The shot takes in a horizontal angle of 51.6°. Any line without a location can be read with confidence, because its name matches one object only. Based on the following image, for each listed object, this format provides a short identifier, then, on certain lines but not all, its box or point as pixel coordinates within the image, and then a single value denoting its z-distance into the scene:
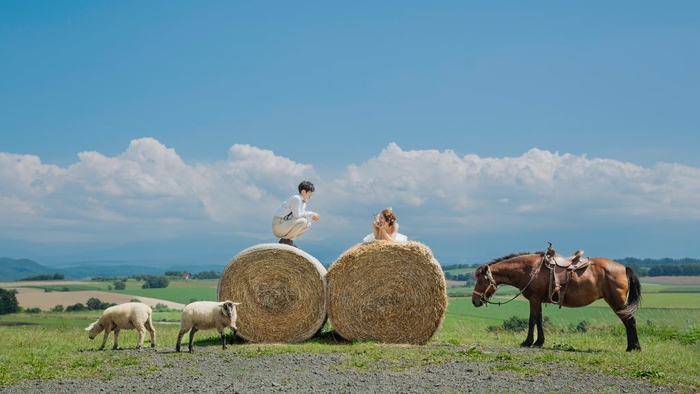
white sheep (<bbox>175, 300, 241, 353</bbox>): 12.11
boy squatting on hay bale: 13.82
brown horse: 12.79
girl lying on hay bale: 13.80
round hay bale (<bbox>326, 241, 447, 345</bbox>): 13.13
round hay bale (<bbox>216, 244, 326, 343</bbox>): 13.35
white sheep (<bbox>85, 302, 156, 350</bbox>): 12.70
